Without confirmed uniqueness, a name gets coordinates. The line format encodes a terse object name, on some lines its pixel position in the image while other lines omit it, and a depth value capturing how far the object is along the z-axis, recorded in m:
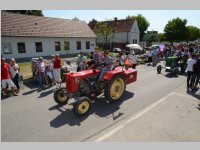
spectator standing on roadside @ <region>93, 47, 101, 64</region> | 8.00
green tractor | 11.62
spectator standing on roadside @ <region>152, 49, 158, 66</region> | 15.26
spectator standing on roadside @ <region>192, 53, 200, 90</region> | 7.82
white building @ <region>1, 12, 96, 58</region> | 19.66
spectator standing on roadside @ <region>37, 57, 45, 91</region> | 8.88
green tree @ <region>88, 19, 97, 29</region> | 41.80
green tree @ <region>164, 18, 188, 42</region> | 48.53
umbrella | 24.55
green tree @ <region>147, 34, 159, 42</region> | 59.26
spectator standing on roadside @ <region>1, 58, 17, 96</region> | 7.67
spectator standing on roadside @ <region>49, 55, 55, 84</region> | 9.59
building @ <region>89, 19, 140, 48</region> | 35.62
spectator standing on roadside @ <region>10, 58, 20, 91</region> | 8.37
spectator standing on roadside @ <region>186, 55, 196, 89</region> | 7.94
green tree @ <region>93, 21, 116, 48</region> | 33.31
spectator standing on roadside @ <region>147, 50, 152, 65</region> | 16.28
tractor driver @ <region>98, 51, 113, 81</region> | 6.73
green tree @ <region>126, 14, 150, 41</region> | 58.26
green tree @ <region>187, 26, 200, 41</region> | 74.69
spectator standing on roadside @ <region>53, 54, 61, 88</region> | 9.35
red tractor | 6.08
